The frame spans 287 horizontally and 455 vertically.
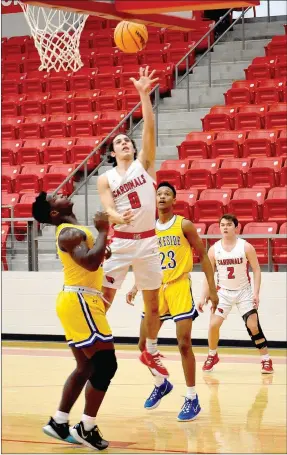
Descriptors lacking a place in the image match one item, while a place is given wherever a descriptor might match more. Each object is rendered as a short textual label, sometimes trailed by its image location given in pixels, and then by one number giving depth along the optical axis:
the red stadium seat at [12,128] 16.59
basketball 11.62
